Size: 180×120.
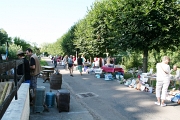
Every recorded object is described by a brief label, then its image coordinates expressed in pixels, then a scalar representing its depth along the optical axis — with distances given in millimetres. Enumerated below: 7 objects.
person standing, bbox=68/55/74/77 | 17123
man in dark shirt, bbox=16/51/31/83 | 6311
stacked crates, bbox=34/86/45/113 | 6365
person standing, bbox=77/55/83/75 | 18081
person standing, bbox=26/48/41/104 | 6879
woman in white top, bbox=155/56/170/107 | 7539
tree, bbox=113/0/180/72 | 12398
